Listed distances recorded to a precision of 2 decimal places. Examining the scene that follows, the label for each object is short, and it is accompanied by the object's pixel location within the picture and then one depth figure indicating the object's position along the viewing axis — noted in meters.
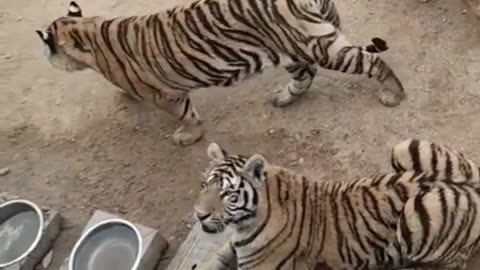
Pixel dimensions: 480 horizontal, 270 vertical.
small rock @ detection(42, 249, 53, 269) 3.61
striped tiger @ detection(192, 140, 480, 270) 2.97
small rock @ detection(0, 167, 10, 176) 3.99
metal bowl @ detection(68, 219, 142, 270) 3.37
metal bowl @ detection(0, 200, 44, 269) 3.54
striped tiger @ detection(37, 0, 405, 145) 3.53
